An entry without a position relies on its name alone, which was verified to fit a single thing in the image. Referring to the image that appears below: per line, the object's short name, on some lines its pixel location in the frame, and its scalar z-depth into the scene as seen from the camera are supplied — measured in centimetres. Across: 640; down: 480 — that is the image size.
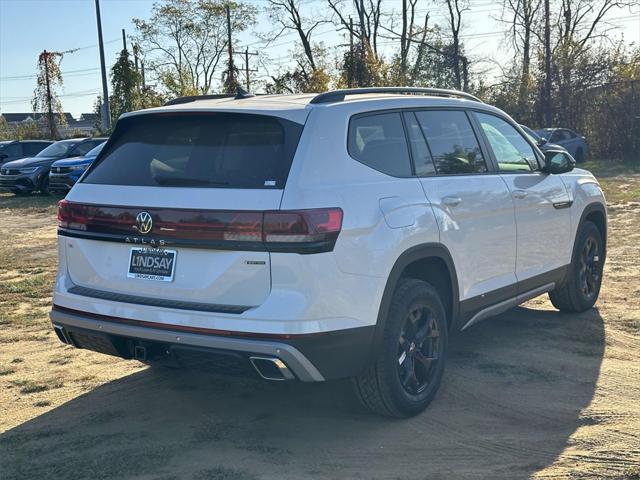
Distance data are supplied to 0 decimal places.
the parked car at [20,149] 2555
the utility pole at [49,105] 4556
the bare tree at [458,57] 4700
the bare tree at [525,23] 4538
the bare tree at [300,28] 4650
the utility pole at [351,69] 3084
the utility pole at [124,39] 5117
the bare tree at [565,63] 2936
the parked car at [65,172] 1905
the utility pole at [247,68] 5383
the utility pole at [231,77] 3844
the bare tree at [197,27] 5488
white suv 370
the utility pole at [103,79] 3291
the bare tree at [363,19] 4594
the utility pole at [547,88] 2955
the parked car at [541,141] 1969
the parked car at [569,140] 2466
